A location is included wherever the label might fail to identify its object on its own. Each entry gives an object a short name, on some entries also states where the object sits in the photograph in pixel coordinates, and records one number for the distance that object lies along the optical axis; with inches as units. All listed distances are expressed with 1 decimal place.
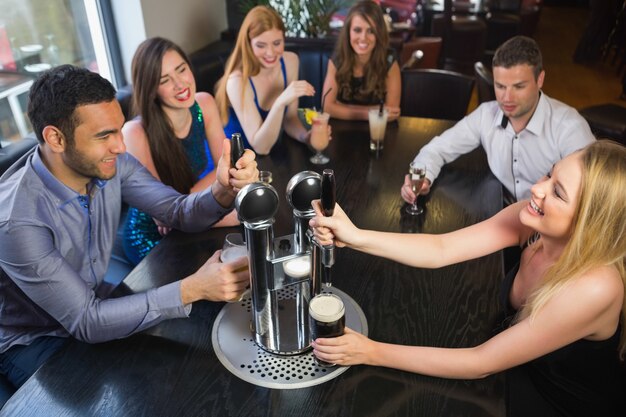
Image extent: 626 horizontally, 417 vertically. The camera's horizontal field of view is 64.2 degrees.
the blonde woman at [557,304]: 42.7
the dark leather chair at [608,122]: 121.6
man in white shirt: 81.2
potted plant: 171.6
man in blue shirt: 47.1
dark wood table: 39.4
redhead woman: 97.4
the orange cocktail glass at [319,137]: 82.7
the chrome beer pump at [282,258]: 38.9
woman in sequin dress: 77.8
